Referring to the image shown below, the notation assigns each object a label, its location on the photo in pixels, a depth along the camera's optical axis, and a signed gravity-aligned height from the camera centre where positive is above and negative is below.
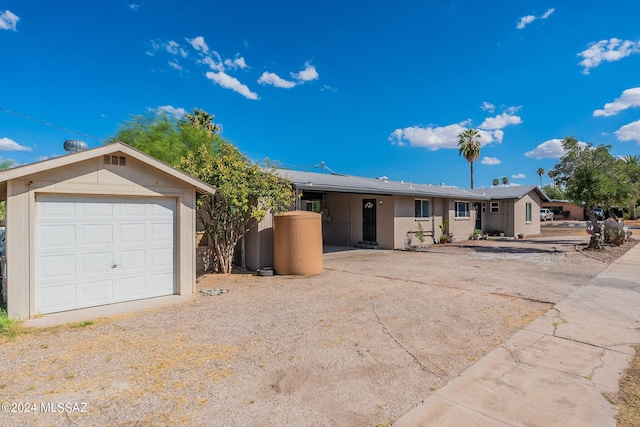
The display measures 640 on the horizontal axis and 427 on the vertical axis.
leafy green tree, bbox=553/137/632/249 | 13.80 +1.36
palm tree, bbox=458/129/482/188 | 37.47 +8.00
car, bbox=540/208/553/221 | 42.47 -0.23
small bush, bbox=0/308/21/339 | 4.76 -1.67
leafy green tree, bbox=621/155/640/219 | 14.56 +2.11
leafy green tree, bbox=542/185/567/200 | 56.03 +3.71
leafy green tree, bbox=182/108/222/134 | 26.20 +8.09
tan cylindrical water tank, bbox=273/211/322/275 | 9.43 -0.79
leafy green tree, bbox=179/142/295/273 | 8.95 +0.62
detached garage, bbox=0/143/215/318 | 5.44 -0.25
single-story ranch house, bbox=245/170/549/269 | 15.26 +0.24
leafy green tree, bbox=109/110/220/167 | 15.47 +4.23
